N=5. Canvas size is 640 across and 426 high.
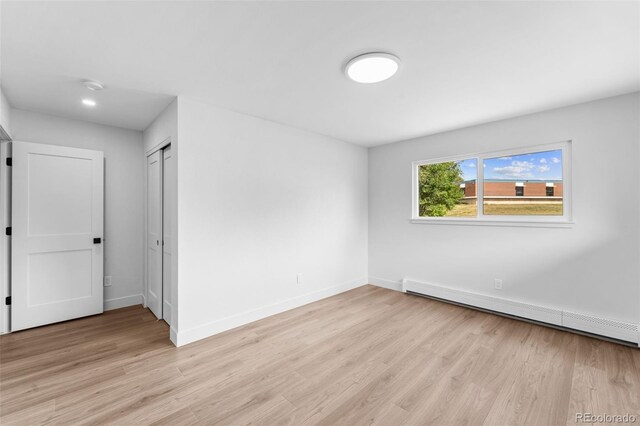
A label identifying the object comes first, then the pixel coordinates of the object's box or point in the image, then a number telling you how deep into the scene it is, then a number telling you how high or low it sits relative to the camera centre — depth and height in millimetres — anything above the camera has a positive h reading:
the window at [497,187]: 3150 +349
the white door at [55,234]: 2971 -229
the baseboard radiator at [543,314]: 2654 -1163
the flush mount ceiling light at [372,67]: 1979 +1134
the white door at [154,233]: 3311 -241
